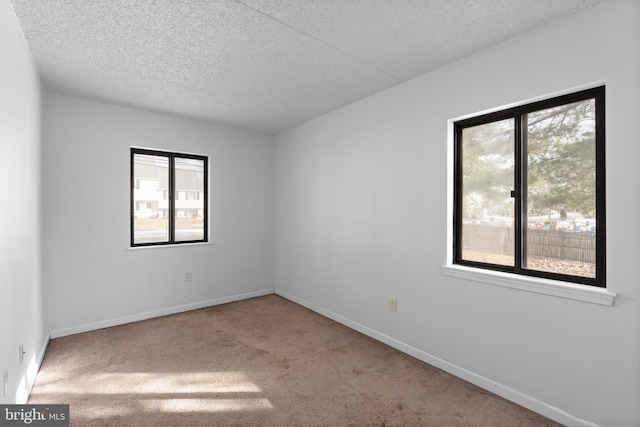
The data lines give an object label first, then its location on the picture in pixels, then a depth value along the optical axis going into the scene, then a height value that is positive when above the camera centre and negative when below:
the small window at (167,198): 3.79 +0.20
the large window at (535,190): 1.96 +0.18
